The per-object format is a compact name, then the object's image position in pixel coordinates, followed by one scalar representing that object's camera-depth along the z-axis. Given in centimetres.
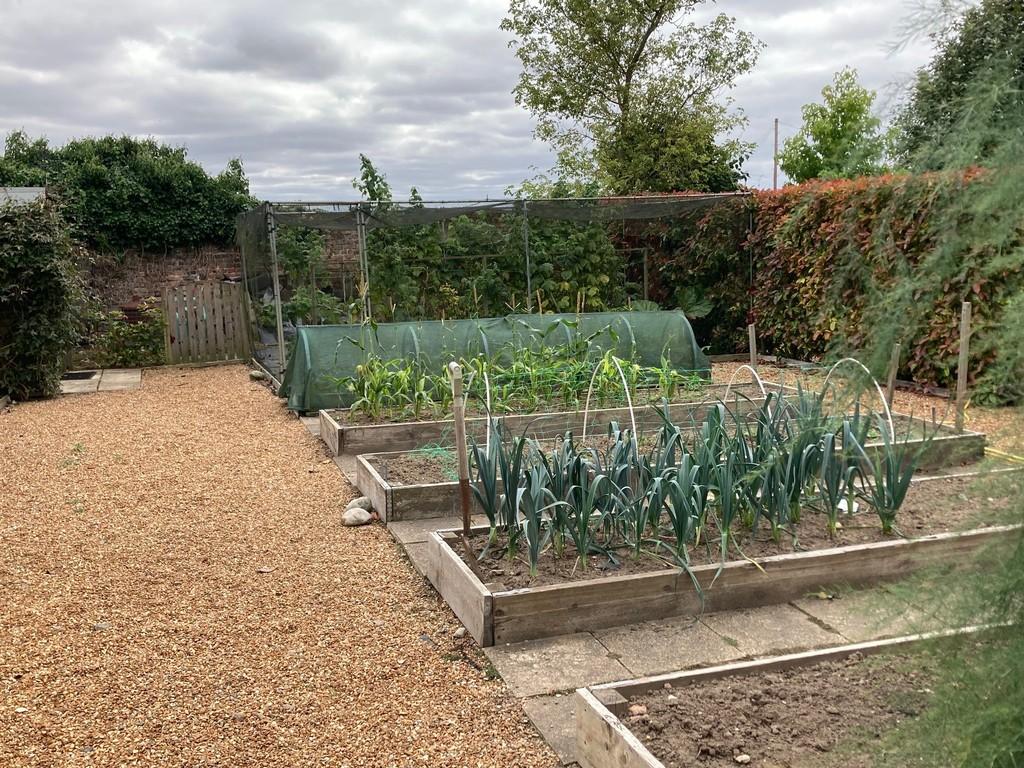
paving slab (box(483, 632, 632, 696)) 294
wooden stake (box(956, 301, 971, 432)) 452
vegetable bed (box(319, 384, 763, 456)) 623
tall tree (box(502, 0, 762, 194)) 1652
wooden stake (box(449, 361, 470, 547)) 371
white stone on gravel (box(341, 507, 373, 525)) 475
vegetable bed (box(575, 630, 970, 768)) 229
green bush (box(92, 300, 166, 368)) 1202
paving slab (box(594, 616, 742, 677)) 306
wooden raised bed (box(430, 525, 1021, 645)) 324
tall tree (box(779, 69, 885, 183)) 2159
